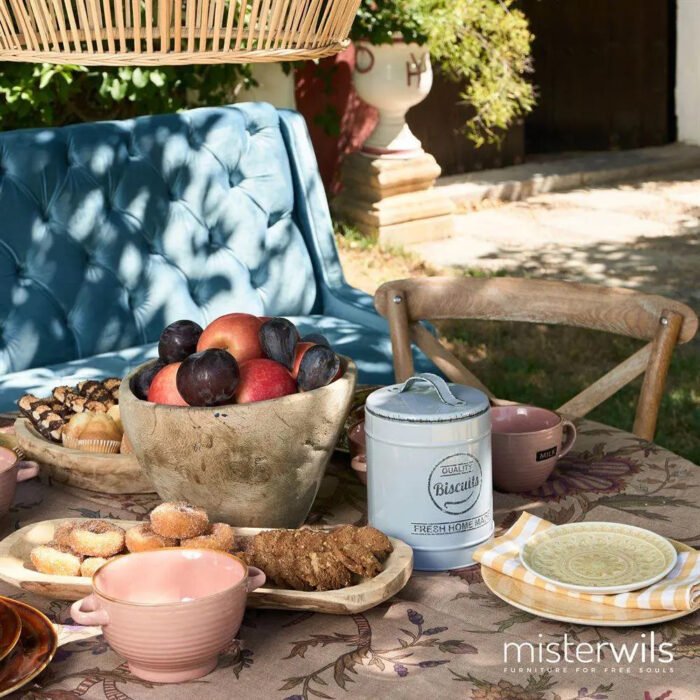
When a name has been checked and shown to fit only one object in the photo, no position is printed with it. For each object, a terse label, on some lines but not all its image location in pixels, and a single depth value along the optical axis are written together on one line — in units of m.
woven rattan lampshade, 2.04
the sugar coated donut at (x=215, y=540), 2.11
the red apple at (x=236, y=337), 2.29
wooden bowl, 2.19
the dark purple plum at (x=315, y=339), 2.35
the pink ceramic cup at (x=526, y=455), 2.37
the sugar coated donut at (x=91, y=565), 2.14
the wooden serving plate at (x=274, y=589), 2.07
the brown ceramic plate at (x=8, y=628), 2.01
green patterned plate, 2.12
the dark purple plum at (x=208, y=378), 2.18
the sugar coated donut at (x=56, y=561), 2.15
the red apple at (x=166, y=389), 2.23
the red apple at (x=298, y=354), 2.27
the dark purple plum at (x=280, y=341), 2.27
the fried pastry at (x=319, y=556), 2.11
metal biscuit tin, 2.15
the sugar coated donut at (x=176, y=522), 2.12
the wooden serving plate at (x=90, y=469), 2.41
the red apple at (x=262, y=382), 2.22
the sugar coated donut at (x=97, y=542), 2.14
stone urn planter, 7.69
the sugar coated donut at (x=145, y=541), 2.11
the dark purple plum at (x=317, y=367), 2.24
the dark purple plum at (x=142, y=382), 2.28
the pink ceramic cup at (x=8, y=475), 2.35
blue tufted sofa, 3.75
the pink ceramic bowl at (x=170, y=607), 1.95
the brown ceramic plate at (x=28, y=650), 2.00
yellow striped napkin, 2.08
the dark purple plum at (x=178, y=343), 2.33
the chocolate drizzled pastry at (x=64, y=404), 2.52
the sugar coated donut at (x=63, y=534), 2.17
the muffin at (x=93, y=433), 2.47
